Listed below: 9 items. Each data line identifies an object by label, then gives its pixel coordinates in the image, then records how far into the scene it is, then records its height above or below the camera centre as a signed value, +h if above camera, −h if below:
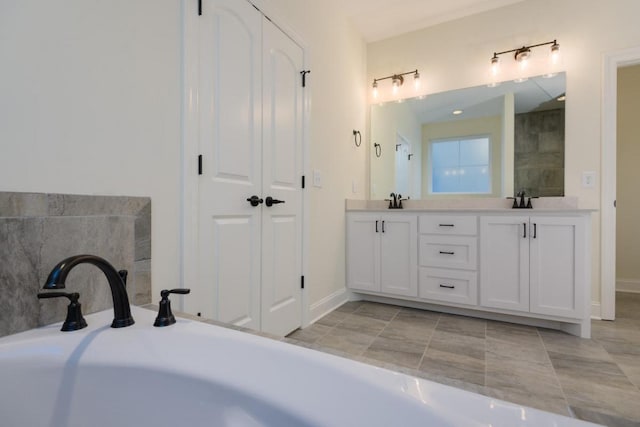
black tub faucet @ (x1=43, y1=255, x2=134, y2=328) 0.82 -0.23
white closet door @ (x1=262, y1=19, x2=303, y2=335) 1.85 +0.21
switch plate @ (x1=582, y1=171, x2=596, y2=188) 2.32 +0.27
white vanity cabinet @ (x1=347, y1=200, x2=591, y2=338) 2.00 -0.37
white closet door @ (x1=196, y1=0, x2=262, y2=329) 1.44 +0.26
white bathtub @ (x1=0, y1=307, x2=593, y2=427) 0.56 -0.36
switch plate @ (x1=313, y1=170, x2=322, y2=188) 2.32 +0.27
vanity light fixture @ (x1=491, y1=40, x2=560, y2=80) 2.42 +1.32
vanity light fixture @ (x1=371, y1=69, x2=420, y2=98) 2.97 +1.33
